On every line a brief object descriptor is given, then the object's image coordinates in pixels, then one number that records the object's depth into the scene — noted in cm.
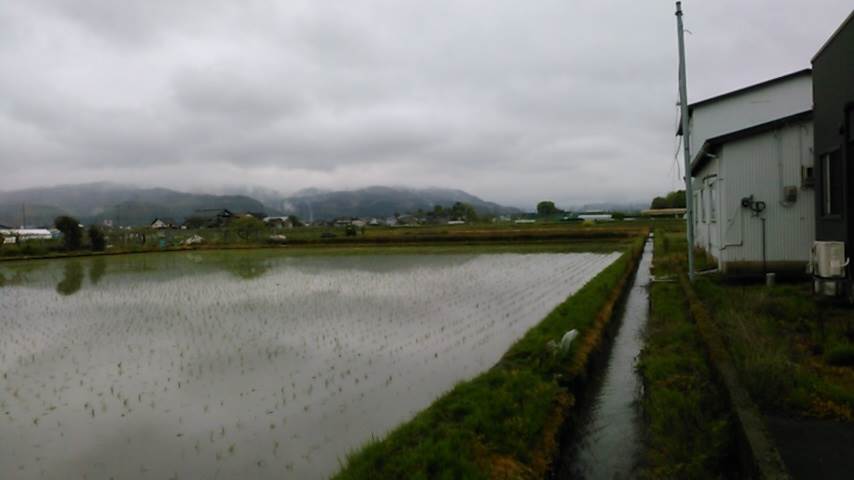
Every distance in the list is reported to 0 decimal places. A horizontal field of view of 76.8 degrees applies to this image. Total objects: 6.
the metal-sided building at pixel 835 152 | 755
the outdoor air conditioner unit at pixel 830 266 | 752
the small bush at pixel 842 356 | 523
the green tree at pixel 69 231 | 3866
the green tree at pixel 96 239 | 3994
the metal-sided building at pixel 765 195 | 1013
